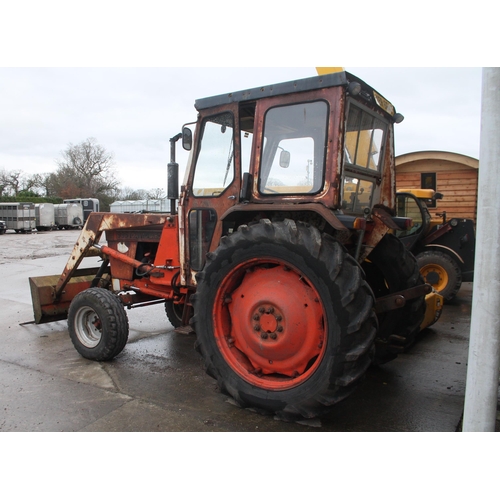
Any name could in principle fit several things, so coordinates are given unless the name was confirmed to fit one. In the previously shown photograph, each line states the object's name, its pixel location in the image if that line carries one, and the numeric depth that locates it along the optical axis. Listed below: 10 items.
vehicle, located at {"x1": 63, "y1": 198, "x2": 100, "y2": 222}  40.72
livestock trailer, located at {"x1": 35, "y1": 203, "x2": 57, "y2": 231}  33.84
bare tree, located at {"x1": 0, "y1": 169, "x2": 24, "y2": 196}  51.37
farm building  13.08
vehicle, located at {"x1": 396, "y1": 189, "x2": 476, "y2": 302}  8.43
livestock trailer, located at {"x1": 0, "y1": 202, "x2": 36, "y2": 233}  31.50
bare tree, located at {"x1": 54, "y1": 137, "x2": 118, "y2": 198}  52.69
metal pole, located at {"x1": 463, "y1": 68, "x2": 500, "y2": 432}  2.18
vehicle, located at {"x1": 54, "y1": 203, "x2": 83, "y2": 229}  36.09
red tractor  3.15
